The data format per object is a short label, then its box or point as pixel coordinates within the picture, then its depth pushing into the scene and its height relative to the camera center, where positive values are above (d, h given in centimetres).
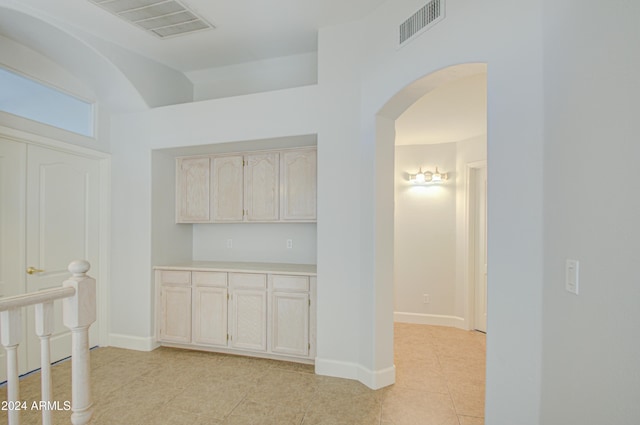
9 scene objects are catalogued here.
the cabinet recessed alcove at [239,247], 318 -45
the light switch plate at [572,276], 115 -24
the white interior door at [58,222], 298 -12
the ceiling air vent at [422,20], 202 +131
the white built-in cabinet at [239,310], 312 -105
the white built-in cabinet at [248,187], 336 +27
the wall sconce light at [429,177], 448 +49
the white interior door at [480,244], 433 -46
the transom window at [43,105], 279 +105
